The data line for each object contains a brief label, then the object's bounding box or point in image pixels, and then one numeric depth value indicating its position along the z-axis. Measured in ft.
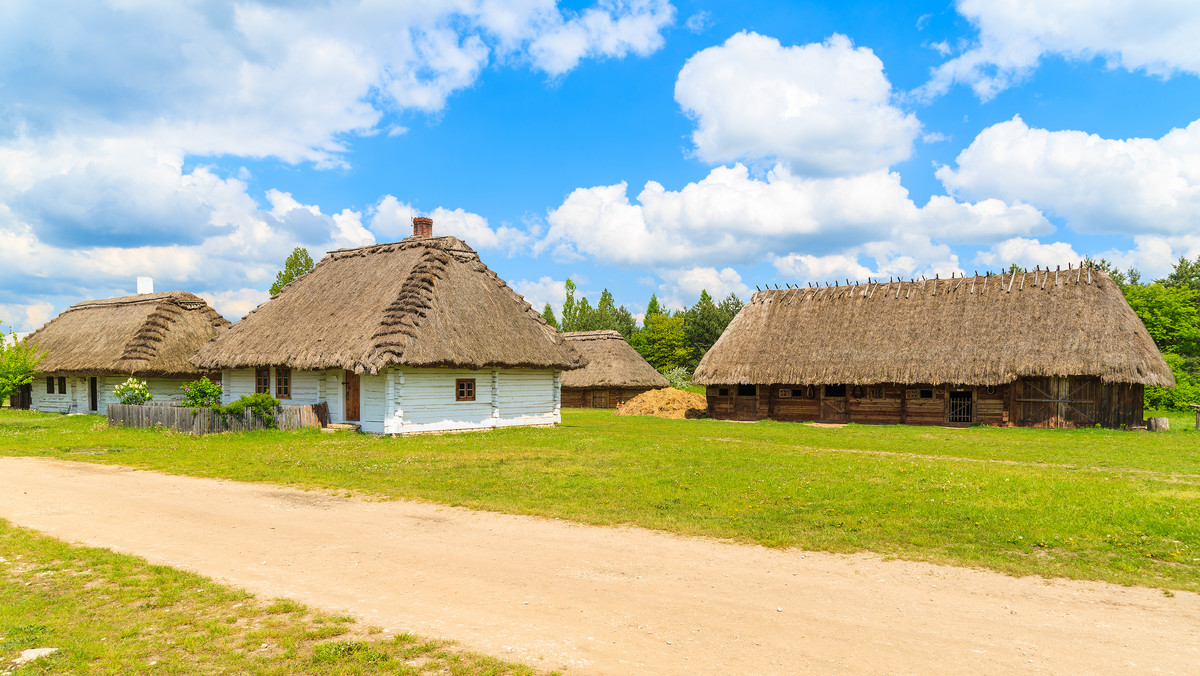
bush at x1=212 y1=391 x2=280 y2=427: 73.51
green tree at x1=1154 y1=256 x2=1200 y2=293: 173.58
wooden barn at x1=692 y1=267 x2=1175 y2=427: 92.12
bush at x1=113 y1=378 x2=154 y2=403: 83.30
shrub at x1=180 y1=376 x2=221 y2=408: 76.23
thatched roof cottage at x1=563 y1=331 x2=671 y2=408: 148.97
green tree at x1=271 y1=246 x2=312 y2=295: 131.85
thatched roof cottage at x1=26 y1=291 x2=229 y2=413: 112.88
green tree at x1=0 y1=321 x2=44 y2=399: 92.79
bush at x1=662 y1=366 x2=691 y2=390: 170.19
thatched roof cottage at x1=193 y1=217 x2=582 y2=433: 77.46
